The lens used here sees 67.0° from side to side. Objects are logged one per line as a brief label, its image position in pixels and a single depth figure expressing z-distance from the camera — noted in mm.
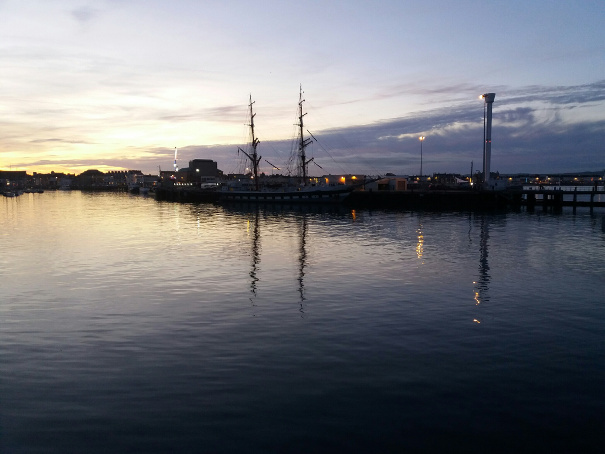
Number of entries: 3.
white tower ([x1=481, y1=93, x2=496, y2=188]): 102188
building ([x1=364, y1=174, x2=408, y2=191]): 116500
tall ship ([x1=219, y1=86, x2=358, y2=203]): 101625
